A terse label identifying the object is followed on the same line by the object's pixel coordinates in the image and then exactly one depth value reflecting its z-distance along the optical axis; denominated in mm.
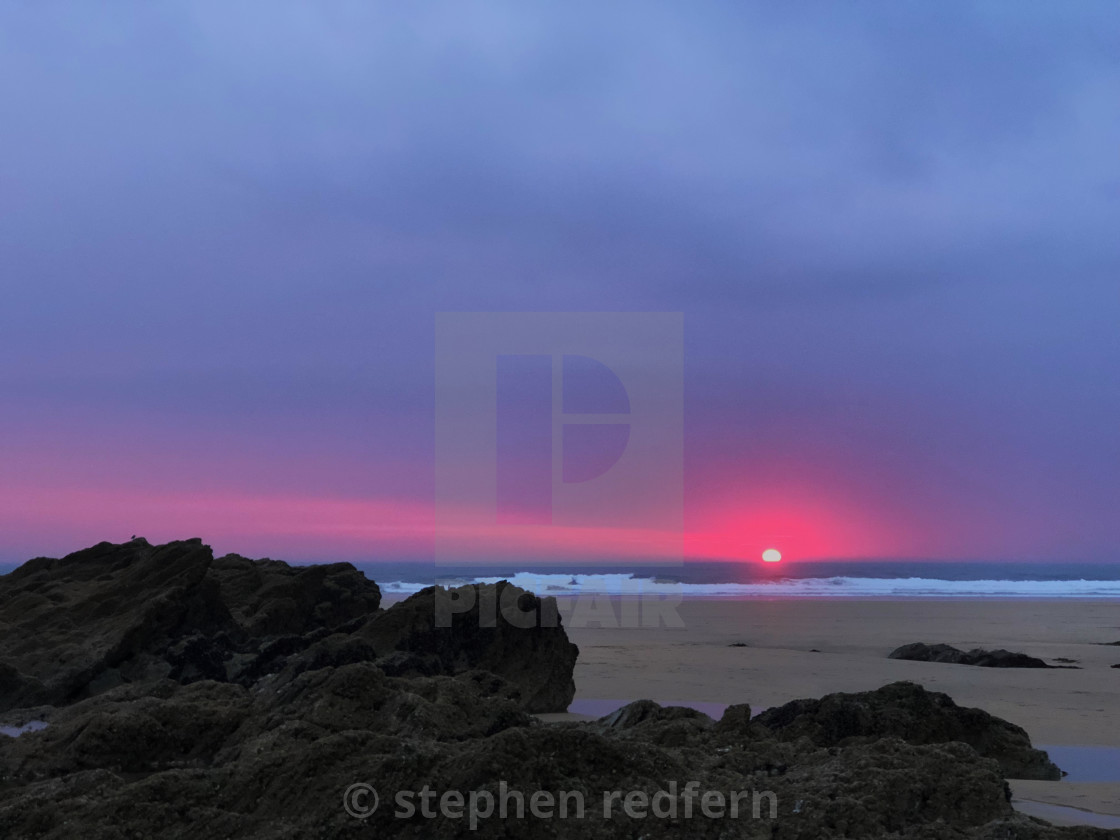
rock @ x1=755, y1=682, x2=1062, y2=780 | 7355
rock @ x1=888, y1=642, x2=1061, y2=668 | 15492
